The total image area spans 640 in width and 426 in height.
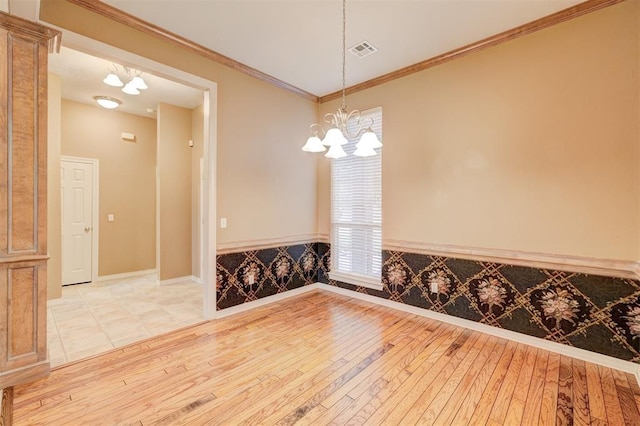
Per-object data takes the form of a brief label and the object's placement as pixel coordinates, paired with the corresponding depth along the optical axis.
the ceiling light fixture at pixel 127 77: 3.71
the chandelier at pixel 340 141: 2.34
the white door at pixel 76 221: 5.02
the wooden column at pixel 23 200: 2.12
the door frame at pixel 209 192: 3.49
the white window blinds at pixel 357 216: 4.17
